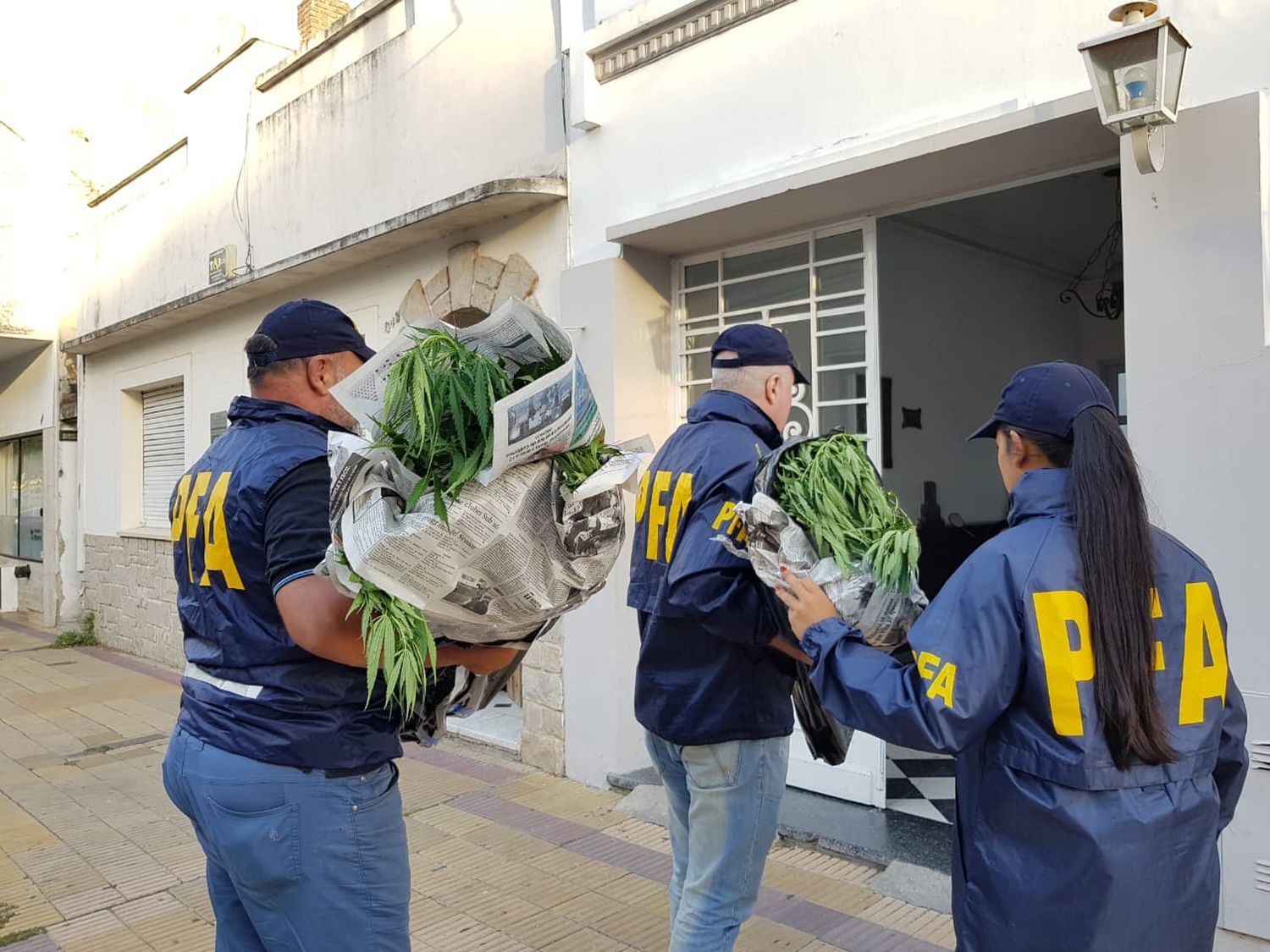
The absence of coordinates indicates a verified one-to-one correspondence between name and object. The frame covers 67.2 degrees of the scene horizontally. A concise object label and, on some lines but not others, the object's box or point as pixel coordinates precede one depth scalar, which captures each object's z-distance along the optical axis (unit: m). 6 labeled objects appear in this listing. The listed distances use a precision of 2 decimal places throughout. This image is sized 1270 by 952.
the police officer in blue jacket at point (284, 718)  1.92
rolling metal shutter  10.41
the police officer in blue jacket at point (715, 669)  2.35
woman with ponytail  1.62
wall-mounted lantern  2.92
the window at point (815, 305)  4.68
